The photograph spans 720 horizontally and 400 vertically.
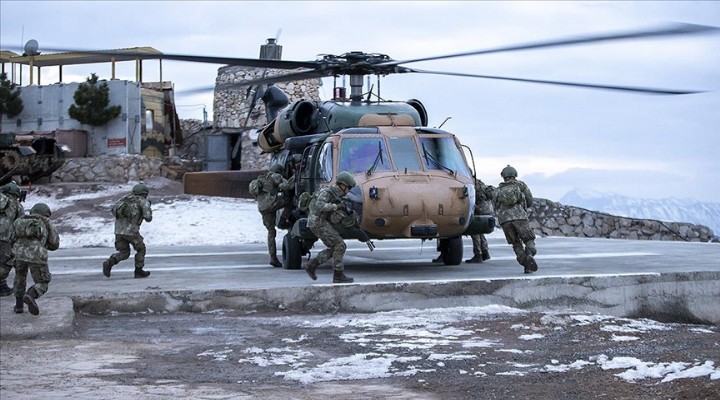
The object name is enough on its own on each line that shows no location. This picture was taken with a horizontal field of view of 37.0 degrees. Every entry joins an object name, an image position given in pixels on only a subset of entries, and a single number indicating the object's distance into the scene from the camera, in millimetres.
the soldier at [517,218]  13094
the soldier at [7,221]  11320
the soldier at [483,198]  14203
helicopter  12688
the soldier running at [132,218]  12867
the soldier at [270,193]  14633
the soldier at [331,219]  12148
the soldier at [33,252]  10375
